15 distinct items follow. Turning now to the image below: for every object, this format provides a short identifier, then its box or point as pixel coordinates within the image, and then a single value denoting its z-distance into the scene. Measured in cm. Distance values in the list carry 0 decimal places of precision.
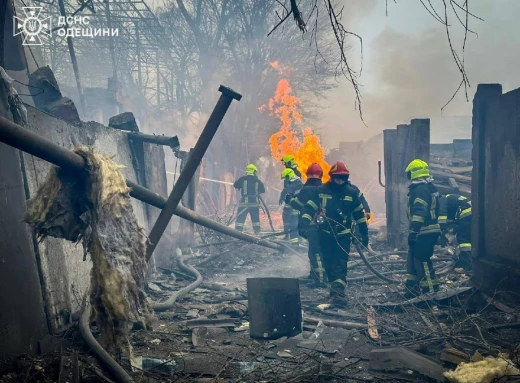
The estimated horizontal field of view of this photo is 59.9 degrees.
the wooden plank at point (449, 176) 1219
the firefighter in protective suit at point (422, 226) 684
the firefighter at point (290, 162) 1248
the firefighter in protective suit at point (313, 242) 794
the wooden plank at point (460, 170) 1288
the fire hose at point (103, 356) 338
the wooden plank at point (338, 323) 577
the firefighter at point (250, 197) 1346
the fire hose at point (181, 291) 616
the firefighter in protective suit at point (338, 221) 724
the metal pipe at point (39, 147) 231
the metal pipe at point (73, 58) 1161
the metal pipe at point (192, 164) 351
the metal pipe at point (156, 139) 782
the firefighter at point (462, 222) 816
